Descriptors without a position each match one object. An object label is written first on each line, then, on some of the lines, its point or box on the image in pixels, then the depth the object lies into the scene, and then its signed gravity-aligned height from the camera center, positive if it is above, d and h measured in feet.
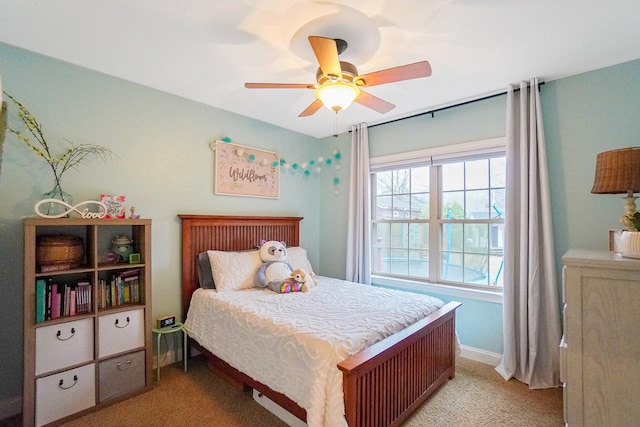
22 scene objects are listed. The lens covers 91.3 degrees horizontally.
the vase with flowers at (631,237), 4.96 -0.34
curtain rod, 9.04 +3.51
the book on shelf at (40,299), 6.37 -1.68
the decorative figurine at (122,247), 7.88 -0.76
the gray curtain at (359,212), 11.78 +0.17
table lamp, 5.30 +0.70
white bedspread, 5.36 -2.34
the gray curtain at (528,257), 7.95 -1.08
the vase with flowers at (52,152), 6.95 +1.56
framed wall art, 10.47 +1.63
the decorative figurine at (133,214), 7.97 +0.07
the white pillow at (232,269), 9.05 -1.58
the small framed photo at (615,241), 5.65 -0.49
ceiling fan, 5.55 +2.72
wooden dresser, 4.83 -2.00
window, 9.68 -0.03
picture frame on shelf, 7.52 +0.29
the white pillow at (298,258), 10.90 -1.49
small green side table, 8.31 -3.20
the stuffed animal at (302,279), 9.24 -1.88
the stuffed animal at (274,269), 9.05 -1.63
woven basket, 6.60 -0.72
